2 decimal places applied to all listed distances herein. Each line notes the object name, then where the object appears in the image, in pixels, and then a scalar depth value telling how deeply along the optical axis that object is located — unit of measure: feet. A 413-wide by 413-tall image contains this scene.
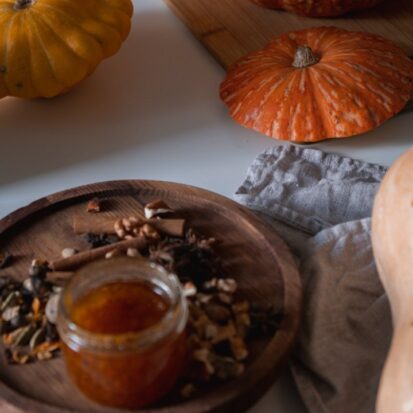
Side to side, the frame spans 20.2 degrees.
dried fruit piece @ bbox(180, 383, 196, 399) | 2.66
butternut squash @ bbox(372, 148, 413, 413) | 2.56
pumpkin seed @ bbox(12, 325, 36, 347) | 2.81
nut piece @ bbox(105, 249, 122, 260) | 2.99
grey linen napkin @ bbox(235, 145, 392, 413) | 2.83
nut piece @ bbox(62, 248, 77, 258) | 3.04
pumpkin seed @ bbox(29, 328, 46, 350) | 2.80
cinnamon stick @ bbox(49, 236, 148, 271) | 2.98
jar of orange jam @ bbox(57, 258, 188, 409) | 2.56
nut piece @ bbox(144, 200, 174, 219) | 3.13
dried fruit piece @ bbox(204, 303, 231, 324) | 2.82
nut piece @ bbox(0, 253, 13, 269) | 3.03
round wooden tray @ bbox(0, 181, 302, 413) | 2.66
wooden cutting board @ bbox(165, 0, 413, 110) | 4.01
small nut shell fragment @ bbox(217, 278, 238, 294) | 2.90
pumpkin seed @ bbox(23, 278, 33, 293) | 2.93
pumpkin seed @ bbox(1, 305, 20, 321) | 2.86
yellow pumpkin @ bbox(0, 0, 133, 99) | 3.57
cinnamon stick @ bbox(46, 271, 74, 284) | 2.93
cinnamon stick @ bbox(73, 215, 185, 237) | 3.08
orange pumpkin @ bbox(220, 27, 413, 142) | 3.51
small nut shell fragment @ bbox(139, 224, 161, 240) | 3.05
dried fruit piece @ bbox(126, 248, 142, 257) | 2.99
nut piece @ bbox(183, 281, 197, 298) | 2.85
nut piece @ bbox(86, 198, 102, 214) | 3.18
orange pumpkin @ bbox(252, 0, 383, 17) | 4.05
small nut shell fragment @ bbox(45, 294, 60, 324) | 2.83
